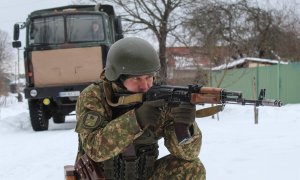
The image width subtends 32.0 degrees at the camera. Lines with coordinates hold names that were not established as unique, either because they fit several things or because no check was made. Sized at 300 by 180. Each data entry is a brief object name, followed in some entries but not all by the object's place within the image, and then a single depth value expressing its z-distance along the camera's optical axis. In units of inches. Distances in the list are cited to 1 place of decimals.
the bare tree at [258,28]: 1283.3
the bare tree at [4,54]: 2507.9
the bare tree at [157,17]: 1013.2
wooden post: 383.9
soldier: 102.3
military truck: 395.5
